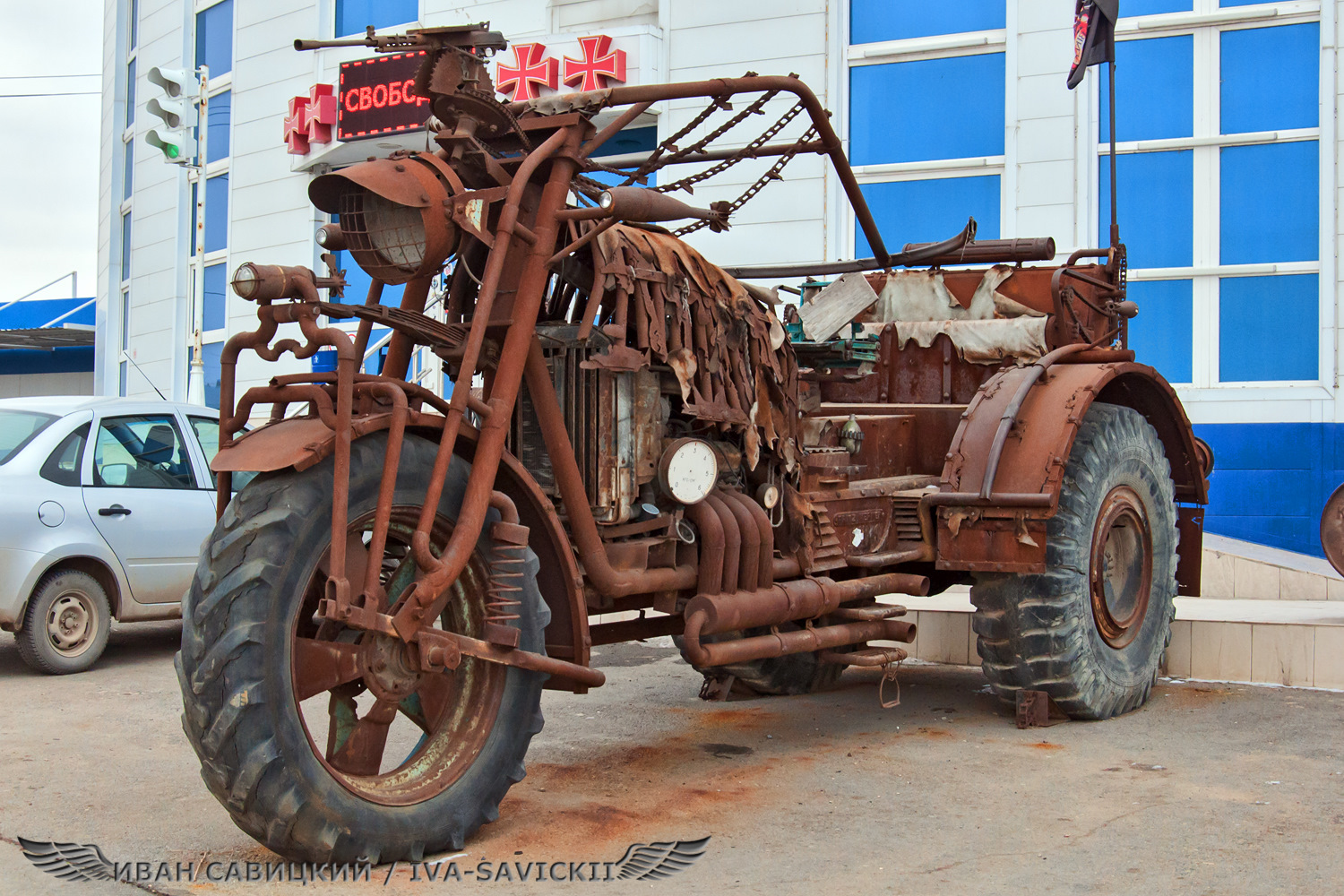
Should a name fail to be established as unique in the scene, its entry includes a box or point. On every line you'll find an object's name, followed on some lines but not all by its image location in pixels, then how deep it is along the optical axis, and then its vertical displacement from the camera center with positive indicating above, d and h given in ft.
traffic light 45.60 +12.10
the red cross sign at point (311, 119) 57.82 +15.31
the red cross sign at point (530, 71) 48.21 +14.60
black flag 34.35 +12.10
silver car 25.43 -1.25
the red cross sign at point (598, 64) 47.24 +14.59
